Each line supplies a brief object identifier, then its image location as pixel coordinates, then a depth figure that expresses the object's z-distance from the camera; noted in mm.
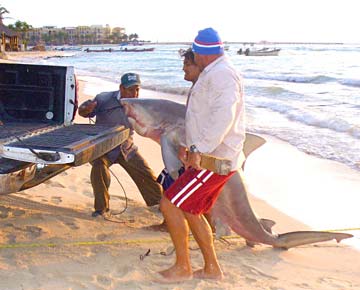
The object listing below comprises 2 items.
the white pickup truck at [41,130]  3659
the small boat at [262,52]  76038
